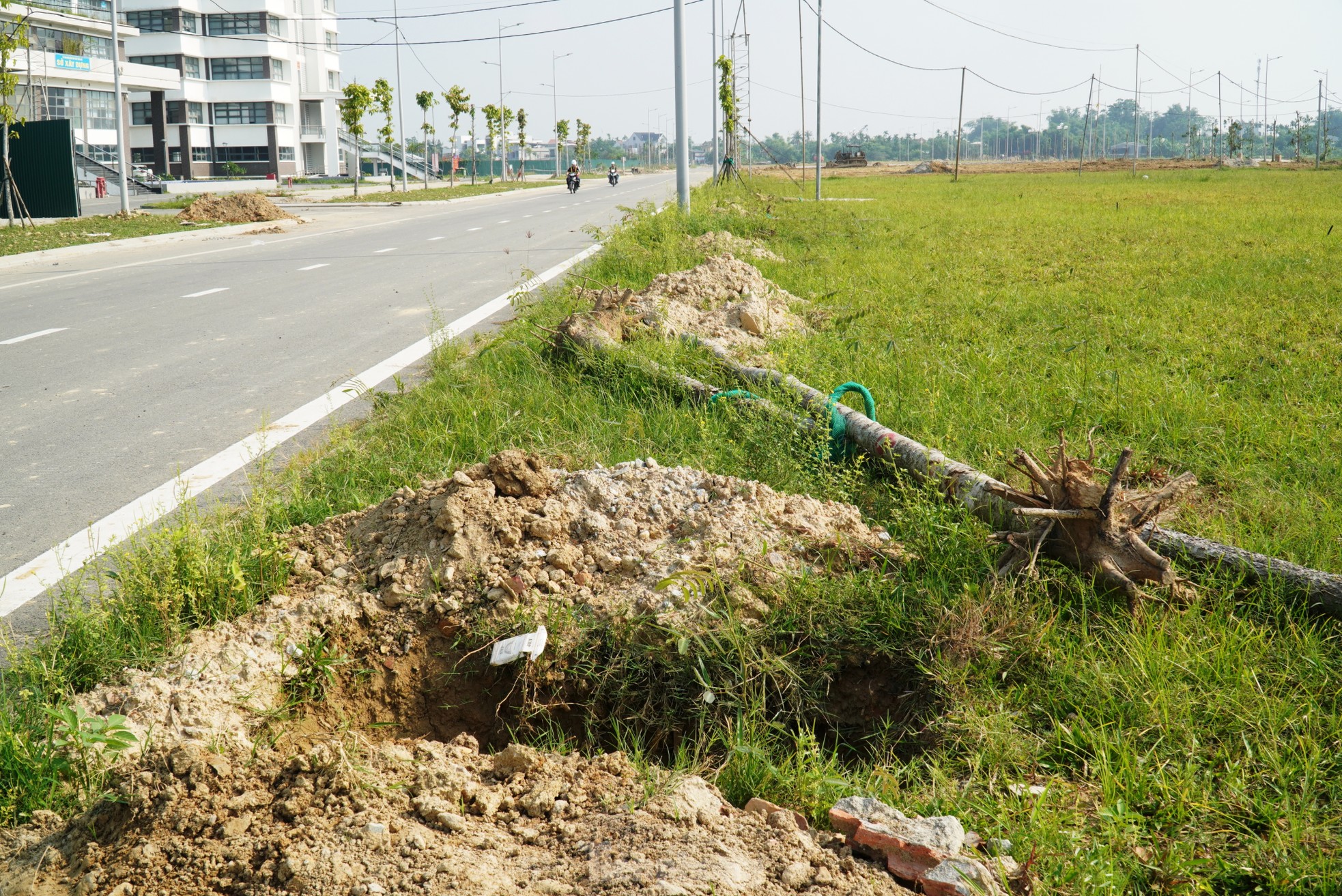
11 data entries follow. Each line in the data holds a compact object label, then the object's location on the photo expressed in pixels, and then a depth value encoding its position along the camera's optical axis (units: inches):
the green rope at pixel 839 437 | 203.8
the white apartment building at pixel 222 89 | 2450.8
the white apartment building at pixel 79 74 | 1744.6
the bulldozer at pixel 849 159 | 3034.0
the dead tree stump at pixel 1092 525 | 137.6
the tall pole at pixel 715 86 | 1398.9
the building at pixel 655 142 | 6740.2
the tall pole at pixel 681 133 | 717.9
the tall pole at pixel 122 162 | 1058.1
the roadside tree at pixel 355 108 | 1801.2
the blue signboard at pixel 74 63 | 1776.6
